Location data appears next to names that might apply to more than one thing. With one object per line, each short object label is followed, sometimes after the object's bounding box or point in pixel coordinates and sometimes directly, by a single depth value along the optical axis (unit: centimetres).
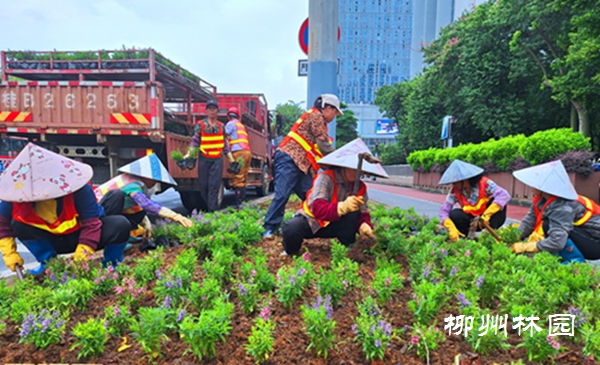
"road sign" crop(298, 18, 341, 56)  650
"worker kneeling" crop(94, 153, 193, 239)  375
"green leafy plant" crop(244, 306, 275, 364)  190
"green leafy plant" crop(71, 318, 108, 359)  197
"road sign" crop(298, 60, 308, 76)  681
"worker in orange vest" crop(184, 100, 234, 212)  629
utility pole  575
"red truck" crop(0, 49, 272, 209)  685
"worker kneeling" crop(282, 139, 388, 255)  323
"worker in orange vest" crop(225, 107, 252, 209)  727
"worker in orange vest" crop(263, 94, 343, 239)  444
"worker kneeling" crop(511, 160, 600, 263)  350
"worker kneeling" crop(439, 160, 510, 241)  451
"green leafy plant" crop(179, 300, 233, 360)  188
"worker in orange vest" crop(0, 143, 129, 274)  270
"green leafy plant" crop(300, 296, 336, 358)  196
